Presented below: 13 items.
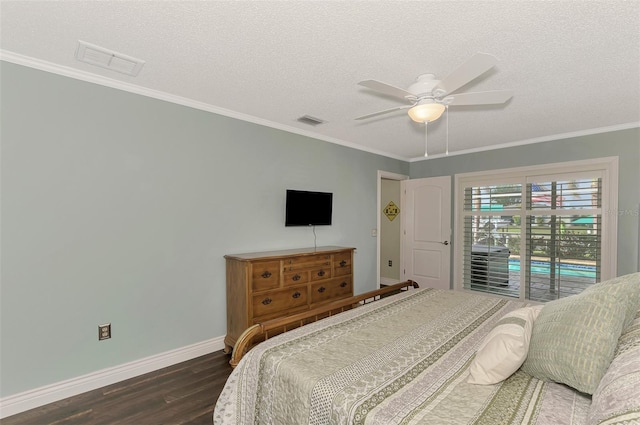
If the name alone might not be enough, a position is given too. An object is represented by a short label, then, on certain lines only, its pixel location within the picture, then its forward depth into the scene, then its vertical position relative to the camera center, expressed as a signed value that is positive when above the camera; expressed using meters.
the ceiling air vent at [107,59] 2.00 +1.03
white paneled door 4.92 -0.43
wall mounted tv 3.62 -0.02
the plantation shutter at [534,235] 3.78 -0.40
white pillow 1.30 -0.65
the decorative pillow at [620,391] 0.82 -0.56
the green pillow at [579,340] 1.16 -0.55
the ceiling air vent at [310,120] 3.34 +0.97
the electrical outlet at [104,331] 2.42 -1.00
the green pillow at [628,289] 1.32 -0.37
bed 1.09 -0.75
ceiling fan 1.95 +0.77
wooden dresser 2.92 -0.81
